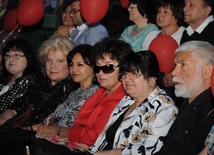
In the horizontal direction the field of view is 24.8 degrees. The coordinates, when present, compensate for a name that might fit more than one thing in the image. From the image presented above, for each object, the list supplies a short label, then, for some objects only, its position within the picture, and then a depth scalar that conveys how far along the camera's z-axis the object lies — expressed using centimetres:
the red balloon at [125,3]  481
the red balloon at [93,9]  463
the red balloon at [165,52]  400
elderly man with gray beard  291
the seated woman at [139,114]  310
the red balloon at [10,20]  601
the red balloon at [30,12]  542
